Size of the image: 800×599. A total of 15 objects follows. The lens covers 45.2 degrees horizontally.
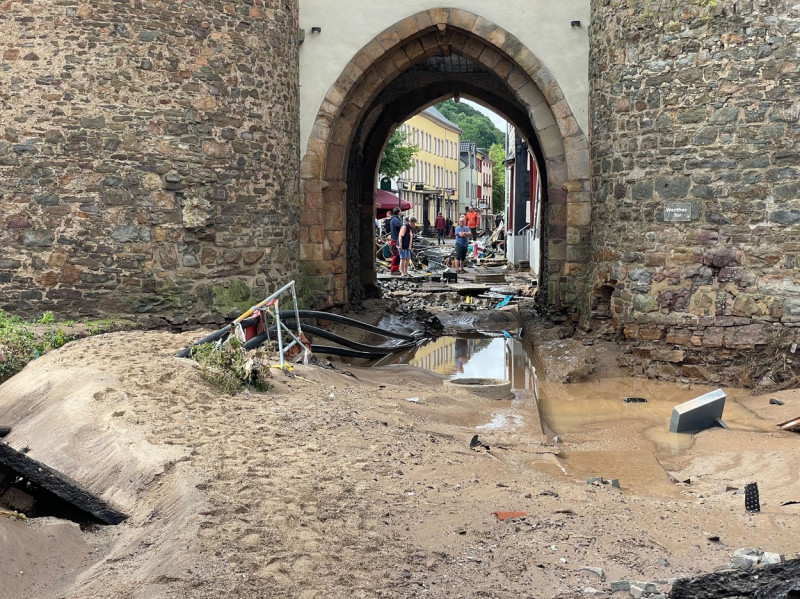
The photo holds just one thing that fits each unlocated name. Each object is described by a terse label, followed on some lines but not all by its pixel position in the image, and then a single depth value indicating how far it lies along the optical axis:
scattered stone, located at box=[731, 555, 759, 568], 4.07
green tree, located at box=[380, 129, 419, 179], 38.12
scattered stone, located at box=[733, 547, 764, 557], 4.24
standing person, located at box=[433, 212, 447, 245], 43.71
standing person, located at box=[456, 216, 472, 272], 25.55
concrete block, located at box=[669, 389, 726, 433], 7.86
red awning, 28.56
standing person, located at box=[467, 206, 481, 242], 29.31
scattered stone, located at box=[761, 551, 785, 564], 4.10
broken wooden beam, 4.70
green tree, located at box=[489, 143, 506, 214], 83.25
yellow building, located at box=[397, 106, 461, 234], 57.38
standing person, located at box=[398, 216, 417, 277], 22.25
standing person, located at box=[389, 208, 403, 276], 22.66
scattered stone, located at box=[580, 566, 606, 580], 3.95
